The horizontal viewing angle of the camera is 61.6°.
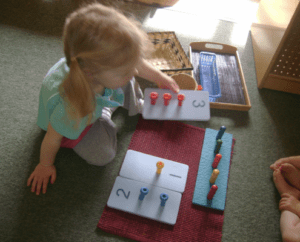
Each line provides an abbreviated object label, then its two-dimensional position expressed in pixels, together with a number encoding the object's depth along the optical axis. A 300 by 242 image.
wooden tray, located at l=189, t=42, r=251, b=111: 1.13
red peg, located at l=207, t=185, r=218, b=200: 0.82
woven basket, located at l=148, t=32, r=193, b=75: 1.20
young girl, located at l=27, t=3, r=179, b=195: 0.57
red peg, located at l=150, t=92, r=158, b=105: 1.01
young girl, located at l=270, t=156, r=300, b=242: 0.81
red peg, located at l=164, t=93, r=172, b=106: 1.01
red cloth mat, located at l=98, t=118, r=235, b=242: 0.81
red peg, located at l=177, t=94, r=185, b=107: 1.02
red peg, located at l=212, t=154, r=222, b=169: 0.92
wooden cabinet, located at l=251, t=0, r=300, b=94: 1.03
